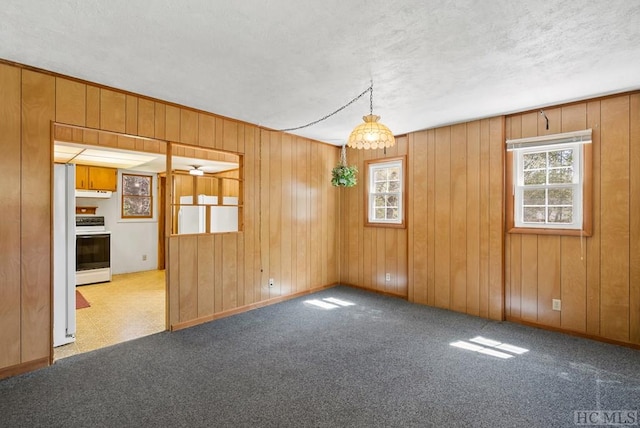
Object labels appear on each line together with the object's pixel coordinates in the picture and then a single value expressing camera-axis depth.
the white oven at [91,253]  5.38
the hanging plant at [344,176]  4.91
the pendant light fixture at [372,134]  2.60
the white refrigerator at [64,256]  2.96
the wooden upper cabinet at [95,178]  5.67
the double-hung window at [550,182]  3.36
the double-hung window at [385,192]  4.93
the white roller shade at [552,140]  3.26
